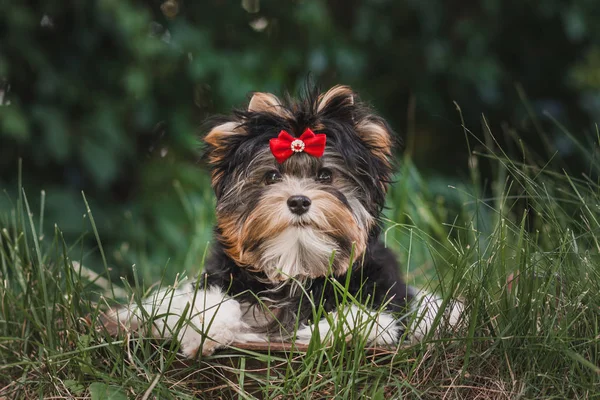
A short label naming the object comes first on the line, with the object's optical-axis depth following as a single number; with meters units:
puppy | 2.79
